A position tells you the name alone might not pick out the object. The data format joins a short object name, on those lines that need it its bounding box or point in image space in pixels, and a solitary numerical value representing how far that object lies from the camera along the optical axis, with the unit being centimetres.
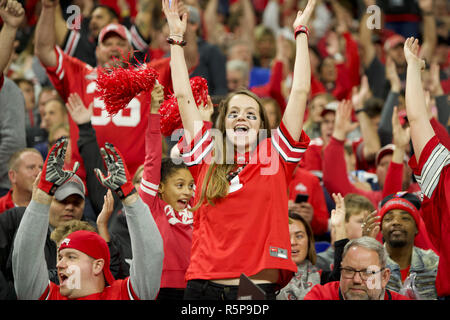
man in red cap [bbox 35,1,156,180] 1186
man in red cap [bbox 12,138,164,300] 762
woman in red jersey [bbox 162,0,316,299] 714
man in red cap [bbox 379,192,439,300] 1002
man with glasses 819
